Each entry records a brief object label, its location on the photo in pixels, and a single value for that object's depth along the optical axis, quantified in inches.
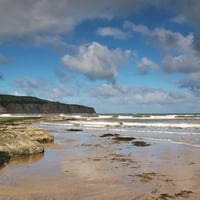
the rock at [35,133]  601.1
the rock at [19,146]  409.6
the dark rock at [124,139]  722.8
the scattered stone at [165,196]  226.6
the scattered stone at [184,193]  234.7
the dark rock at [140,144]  599.0
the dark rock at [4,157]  349.6
